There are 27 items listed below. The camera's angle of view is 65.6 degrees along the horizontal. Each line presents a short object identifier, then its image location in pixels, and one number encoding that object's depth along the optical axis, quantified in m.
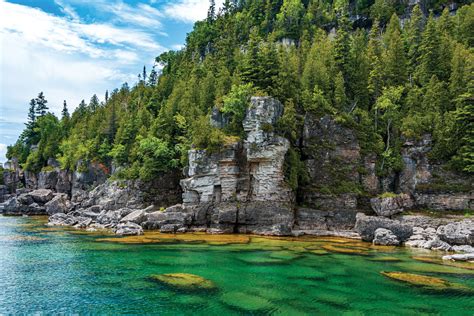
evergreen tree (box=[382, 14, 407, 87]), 64.62
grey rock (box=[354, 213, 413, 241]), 41.47
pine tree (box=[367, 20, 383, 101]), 64.12
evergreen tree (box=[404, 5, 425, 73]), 69.00
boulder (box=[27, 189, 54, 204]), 77.50
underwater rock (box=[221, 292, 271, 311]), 18.84
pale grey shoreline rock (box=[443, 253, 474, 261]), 32.31
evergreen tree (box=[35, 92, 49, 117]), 113.56
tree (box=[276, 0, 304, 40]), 95.56
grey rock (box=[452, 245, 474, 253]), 34.78
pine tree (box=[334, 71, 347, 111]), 59.28
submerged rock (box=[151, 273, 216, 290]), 22.33
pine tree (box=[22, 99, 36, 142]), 107.88
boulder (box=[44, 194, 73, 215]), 69.83
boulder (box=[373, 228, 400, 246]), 40.61
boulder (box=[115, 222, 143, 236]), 43.94
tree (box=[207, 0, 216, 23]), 122.04
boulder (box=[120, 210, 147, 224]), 50.25
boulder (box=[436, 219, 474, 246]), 37.75
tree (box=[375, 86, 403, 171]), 54.41
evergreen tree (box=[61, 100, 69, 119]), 117.51
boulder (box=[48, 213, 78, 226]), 55.53
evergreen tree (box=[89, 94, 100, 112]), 110.88
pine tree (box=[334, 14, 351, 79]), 66.50
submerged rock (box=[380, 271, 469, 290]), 23.06
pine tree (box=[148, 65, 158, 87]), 117.69
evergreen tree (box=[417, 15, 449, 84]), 62.49
